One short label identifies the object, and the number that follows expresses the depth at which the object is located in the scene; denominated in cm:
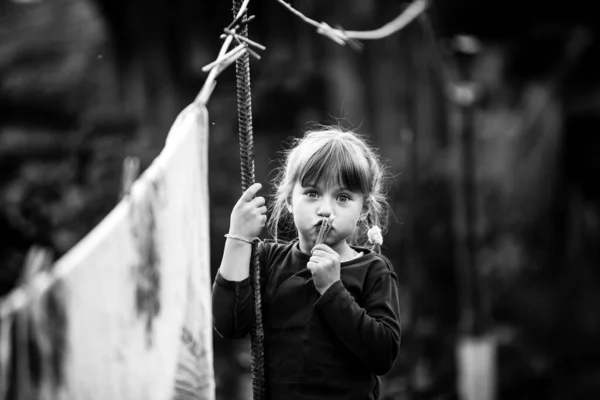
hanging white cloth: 222
